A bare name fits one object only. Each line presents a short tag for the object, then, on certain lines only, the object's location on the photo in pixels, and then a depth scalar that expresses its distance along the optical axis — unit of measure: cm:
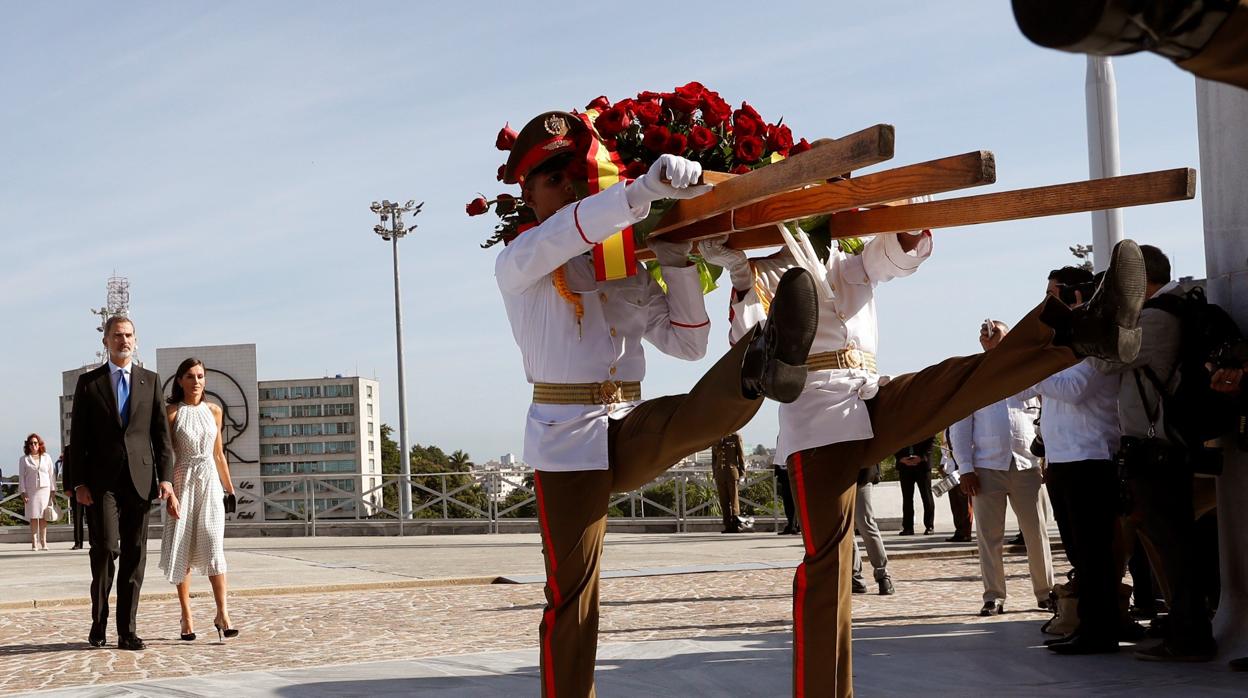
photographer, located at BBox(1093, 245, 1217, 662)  560
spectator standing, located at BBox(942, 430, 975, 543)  1622
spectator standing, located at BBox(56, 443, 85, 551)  1927
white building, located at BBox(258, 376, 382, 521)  2330
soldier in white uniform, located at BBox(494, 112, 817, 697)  401
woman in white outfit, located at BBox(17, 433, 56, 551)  1970
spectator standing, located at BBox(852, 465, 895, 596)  975
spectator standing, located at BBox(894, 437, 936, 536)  1761
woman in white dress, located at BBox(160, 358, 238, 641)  827
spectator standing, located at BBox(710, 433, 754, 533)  1905
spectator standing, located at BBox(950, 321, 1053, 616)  823
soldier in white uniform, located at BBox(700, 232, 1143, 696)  401
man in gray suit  806
